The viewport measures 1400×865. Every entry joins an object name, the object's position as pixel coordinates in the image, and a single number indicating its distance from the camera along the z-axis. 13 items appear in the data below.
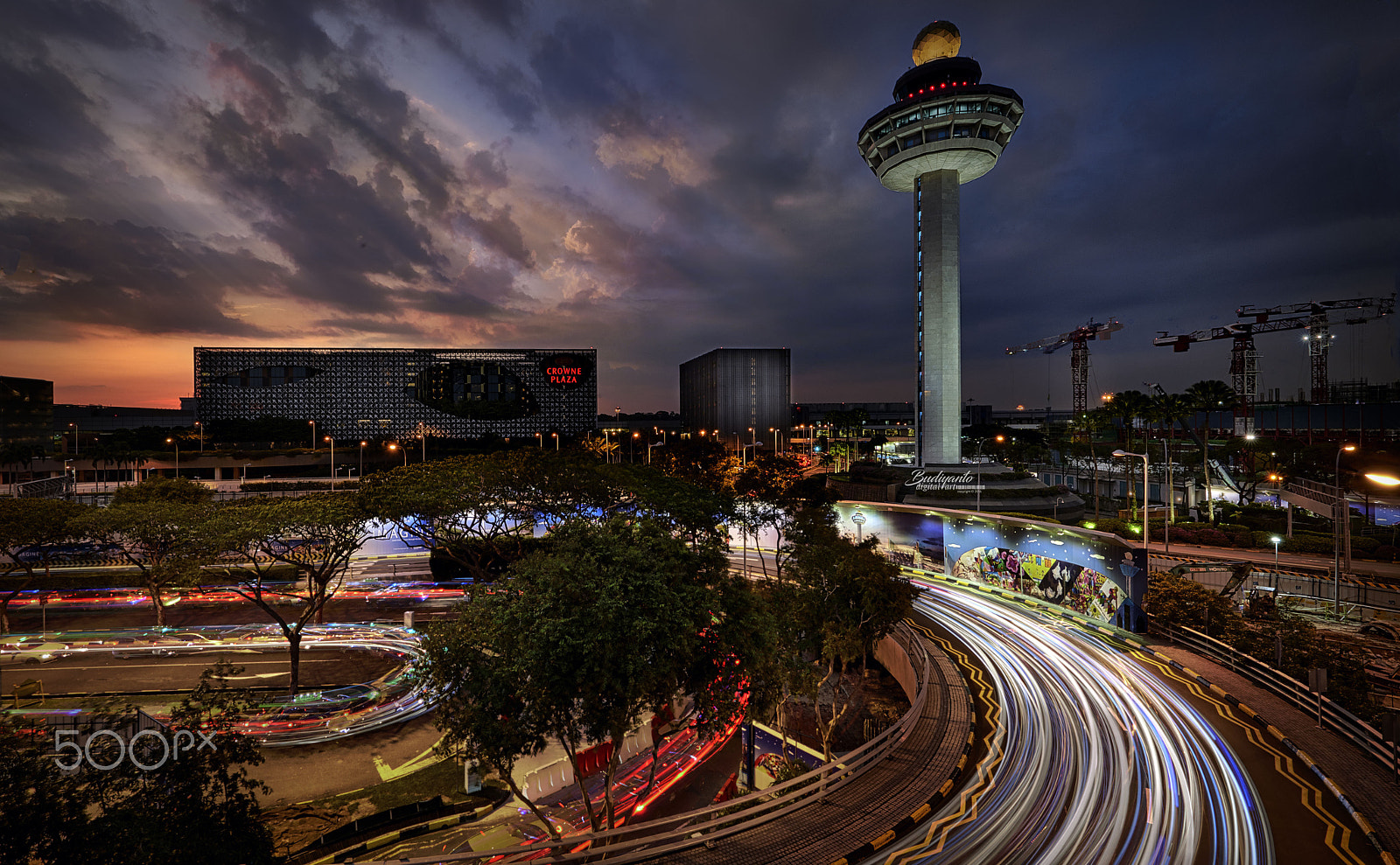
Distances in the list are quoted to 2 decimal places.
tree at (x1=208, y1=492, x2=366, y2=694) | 23.33
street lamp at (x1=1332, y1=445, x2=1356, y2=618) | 27.67
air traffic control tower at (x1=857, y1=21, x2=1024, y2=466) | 74.06
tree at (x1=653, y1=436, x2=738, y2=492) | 57.91
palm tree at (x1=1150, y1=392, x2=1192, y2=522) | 54.75
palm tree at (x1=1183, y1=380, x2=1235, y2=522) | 54.41
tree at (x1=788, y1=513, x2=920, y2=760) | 19.09
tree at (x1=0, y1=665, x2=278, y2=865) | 7.16
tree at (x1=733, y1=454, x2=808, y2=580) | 38.50
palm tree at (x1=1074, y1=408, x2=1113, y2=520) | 72.38
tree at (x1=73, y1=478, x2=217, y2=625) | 25.03
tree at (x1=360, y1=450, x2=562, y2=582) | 28.11
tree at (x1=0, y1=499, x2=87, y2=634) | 27.52
